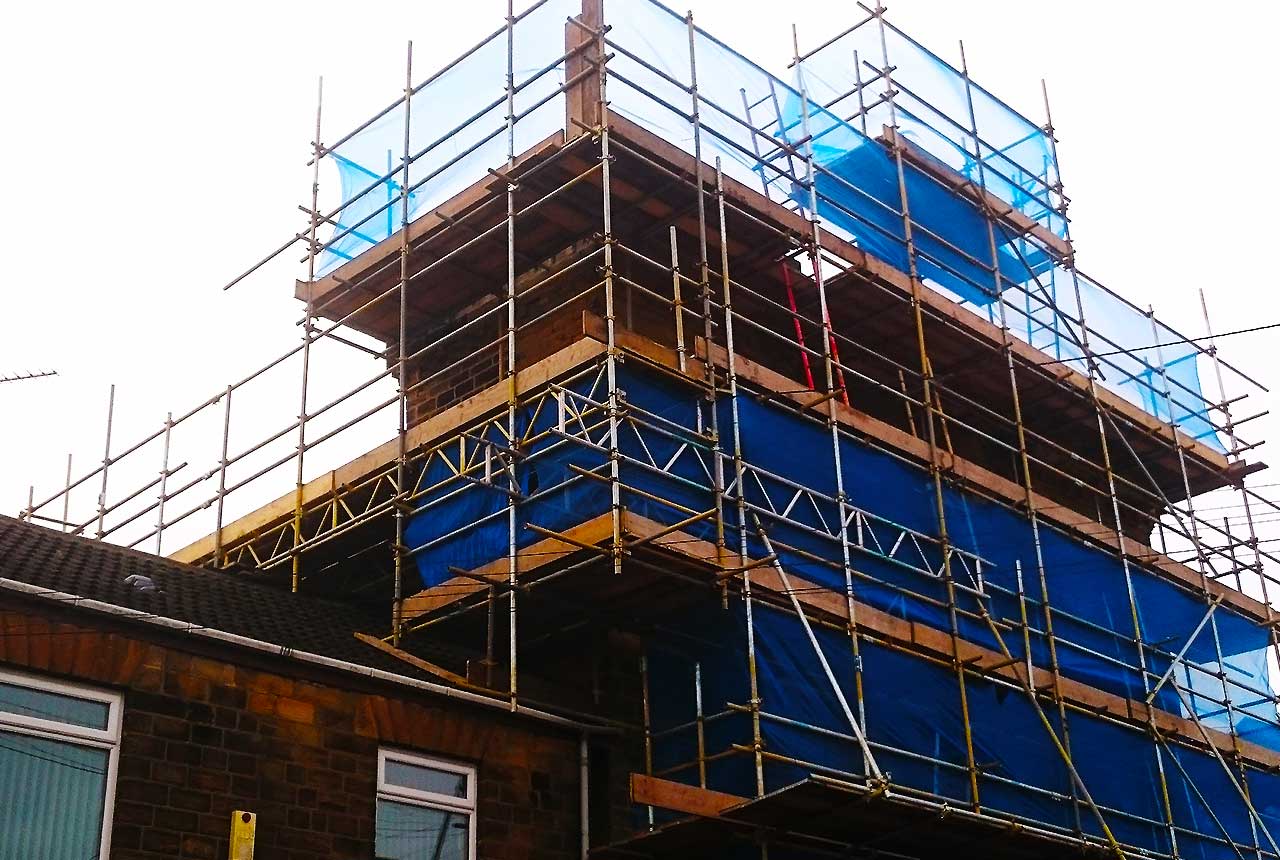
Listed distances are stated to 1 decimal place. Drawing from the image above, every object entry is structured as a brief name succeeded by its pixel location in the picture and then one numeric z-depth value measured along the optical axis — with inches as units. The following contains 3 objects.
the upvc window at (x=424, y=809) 527.8
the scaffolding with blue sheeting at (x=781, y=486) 595.8
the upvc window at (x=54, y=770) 445.1
